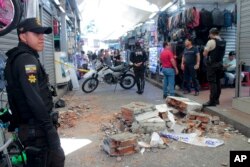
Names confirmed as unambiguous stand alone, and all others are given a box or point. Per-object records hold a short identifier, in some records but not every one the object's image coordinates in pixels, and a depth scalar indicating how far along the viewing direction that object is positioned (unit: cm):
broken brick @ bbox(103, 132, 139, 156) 308
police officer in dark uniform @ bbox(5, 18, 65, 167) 168
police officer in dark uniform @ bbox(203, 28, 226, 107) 462
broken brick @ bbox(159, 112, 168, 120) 407
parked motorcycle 782
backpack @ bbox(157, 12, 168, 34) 863
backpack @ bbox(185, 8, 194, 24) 659
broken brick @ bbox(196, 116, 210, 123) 403
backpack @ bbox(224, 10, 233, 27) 686
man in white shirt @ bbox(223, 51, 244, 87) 703
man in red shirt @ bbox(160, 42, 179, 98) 605
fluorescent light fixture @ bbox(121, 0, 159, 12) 1139
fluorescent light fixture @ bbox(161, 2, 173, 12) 876
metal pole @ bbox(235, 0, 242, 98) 463
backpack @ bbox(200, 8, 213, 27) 666
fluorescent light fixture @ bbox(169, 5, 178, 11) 812
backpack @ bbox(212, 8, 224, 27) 672
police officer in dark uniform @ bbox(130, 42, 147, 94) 712
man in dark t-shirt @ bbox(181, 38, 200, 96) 613
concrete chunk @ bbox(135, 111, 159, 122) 384
